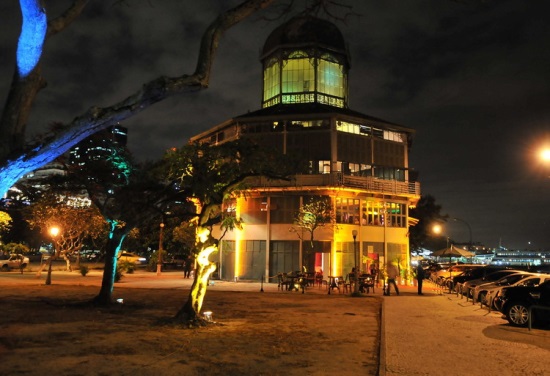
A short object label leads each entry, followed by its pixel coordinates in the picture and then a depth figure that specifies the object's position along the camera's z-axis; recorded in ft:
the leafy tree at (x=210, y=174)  43.04
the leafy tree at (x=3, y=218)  101.53
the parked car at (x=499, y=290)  49.34
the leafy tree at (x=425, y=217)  197.16
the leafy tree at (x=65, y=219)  114.42
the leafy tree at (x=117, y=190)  53.88
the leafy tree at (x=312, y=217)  100.32
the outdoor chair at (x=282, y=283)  88.60
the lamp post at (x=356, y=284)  78.39
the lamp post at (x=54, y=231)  104.27
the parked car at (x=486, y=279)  71.82
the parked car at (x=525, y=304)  42.55
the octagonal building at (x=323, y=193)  110.73
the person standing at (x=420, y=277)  80.48
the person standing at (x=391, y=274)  78.84
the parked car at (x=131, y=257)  190.24
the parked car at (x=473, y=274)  82.48
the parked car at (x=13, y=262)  130.52
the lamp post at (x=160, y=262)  128.44
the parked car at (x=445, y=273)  107.60
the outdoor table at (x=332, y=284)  86.02
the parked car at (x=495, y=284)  60.13
